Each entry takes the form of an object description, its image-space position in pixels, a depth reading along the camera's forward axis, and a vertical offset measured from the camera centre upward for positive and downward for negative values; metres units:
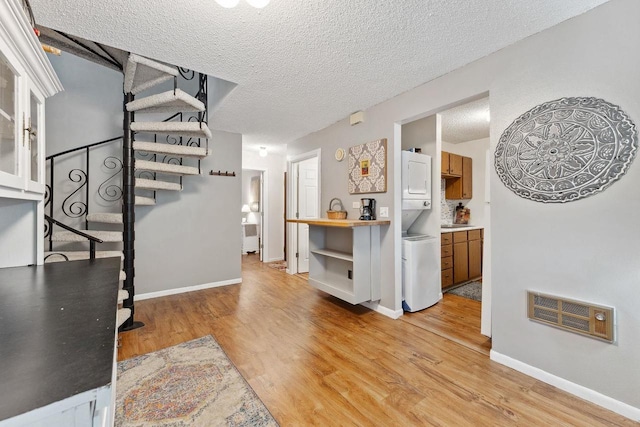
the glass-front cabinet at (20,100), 1.02 +0.52
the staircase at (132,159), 2.38 +0.57
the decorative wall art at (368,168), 2.93 +0.54
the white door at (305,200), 4.75 +0.25
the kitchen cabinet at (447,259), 3.65 -0.64
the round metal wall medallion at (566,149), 1.51 +0.41
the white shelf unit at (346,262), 2.84 -0.58
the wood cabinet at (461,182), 4.51 +0.56
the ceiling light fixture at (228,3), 1.37 +1.10
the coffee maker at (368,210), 2.97 +0.04
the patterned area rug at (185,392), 1.48 -1.14
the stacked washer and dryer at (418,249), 2.96 -0.40
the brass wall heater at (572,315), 1.55 -0.64
